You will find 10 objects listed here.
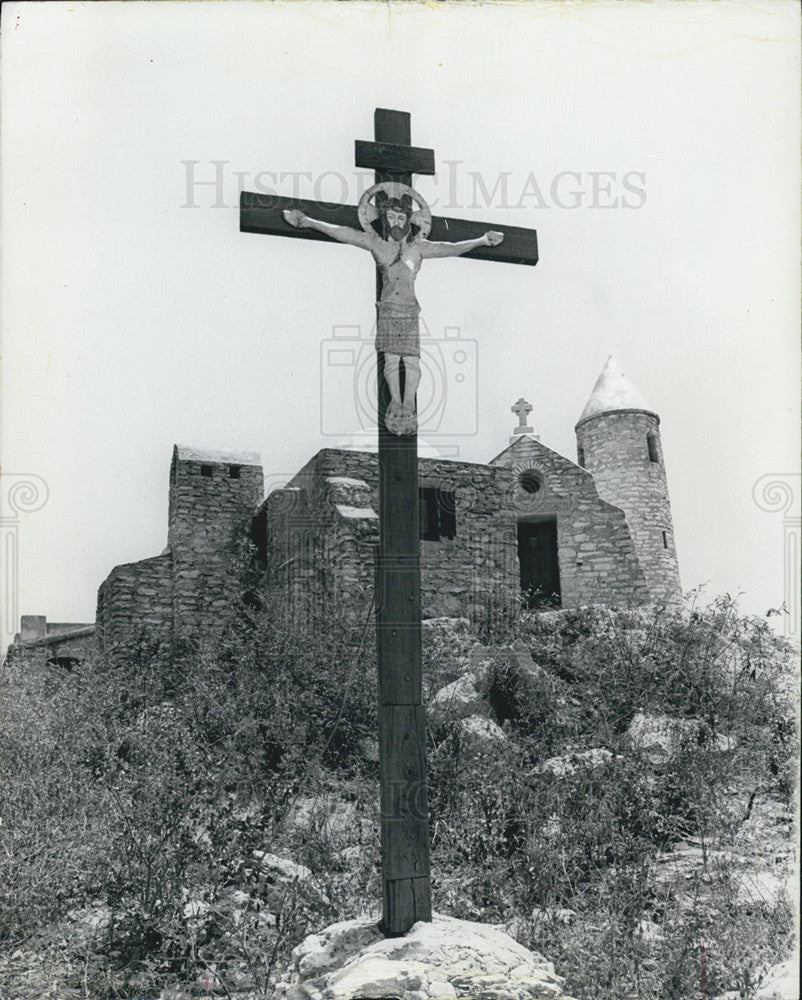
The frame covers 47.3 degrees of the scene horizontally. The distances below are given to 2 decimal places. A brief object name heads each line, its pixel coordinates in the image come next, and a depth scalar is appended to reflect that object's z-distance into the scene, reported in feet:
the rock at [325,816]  19.84
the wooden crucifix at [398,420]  13.21
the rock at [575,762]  21.81
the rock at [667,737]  23.84
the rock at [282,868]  17.19
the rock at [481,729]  24.47
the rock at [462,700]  26.35
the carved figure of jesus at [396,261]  14.61
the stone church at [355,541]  38.37
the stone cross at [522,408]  60.59
